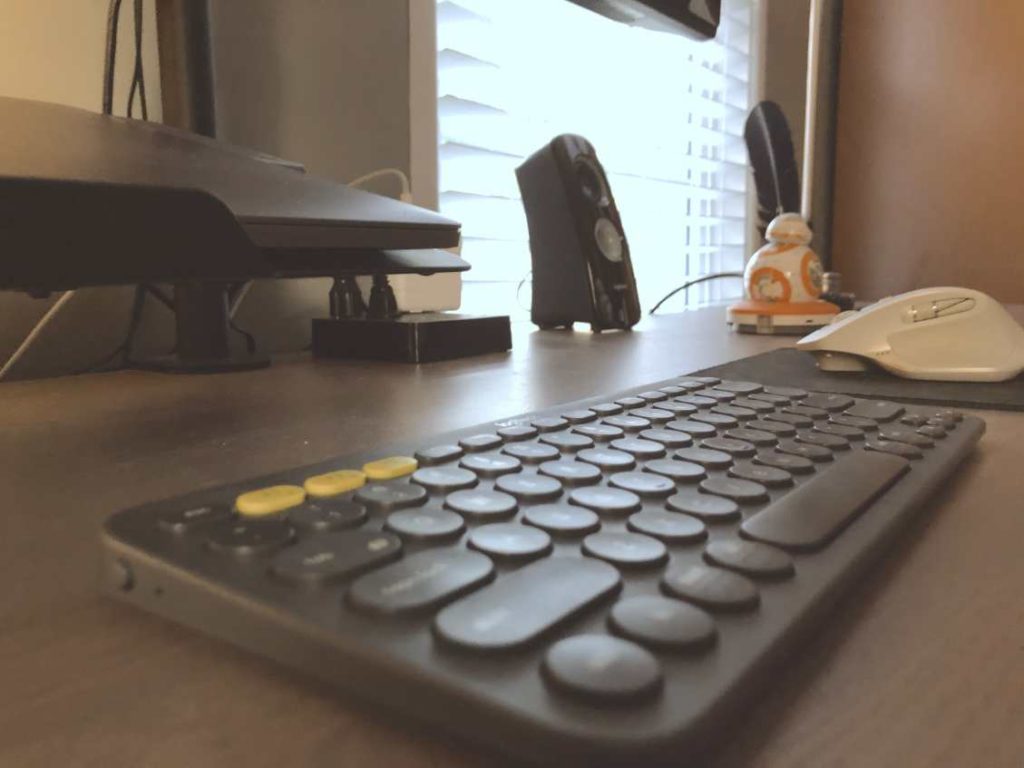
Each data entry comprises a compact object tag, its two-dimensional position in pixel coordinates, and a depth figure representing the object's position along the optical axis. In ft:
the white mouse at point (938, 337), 1.99
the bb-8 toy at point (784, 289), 3.42
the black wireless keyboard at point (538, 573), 0.49
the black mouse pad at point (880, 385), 1.78
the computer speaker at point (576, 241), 3.34
